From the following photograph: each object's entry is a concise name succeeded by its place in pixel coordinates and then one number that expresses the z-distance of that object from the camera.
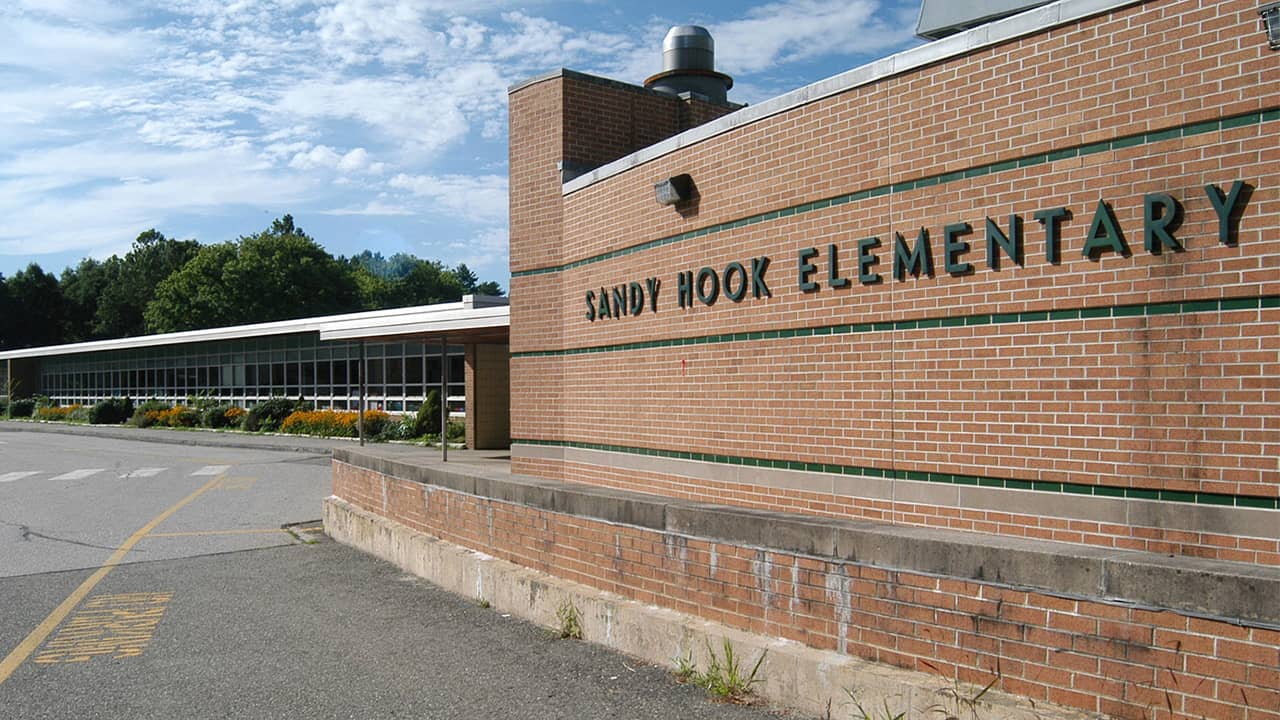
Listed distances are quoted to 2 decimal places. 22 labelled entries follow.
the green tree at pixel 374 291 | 100.12
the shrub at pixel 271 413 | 36.06
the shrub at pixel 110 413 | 46.09
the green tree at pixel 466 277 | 151.88
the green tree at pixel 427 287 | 109.06
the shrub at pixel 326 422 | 30.77
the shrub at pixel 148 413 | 42.53
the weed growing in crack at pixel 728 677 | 6.09
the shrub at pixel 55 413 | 50.62
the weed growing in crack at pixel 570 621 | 7.60
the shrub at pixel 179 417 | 41.06
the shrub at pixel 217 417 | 39.09
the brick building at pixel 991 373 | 4.93
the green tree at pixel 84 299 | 94.62
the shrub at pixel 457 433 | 25.98
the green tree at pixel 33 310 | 90.62
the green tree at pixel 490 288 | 147.75
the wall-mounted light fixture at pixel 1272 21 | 5.18
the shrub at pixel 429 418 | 26.98
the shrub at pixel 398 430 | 28.31
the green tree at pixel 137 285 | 93.12
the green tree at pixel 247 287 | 73.69
